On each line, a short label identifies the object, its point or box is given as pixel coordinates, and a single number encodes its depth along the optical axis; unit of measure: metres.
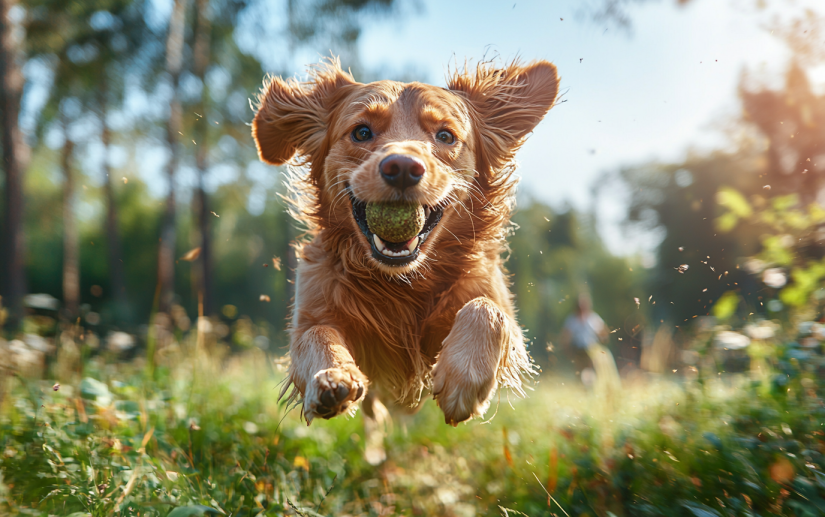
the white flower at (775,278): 2.72
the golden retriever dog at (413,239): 1.98
